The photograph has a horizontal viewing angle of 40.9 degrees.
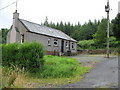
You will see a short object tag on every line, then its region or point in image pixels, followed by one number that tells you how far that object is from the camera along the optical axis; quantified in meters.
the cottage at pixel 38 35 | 22.02
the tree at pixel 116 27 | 25.58
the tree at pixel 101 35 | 34.47
